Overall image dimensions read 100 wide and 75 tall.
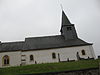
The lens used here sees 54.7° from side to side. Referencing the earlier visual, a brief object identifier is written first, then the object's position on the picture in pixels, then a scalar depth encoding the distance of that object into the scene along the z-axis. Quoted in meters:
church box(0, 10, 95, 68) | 23.05
